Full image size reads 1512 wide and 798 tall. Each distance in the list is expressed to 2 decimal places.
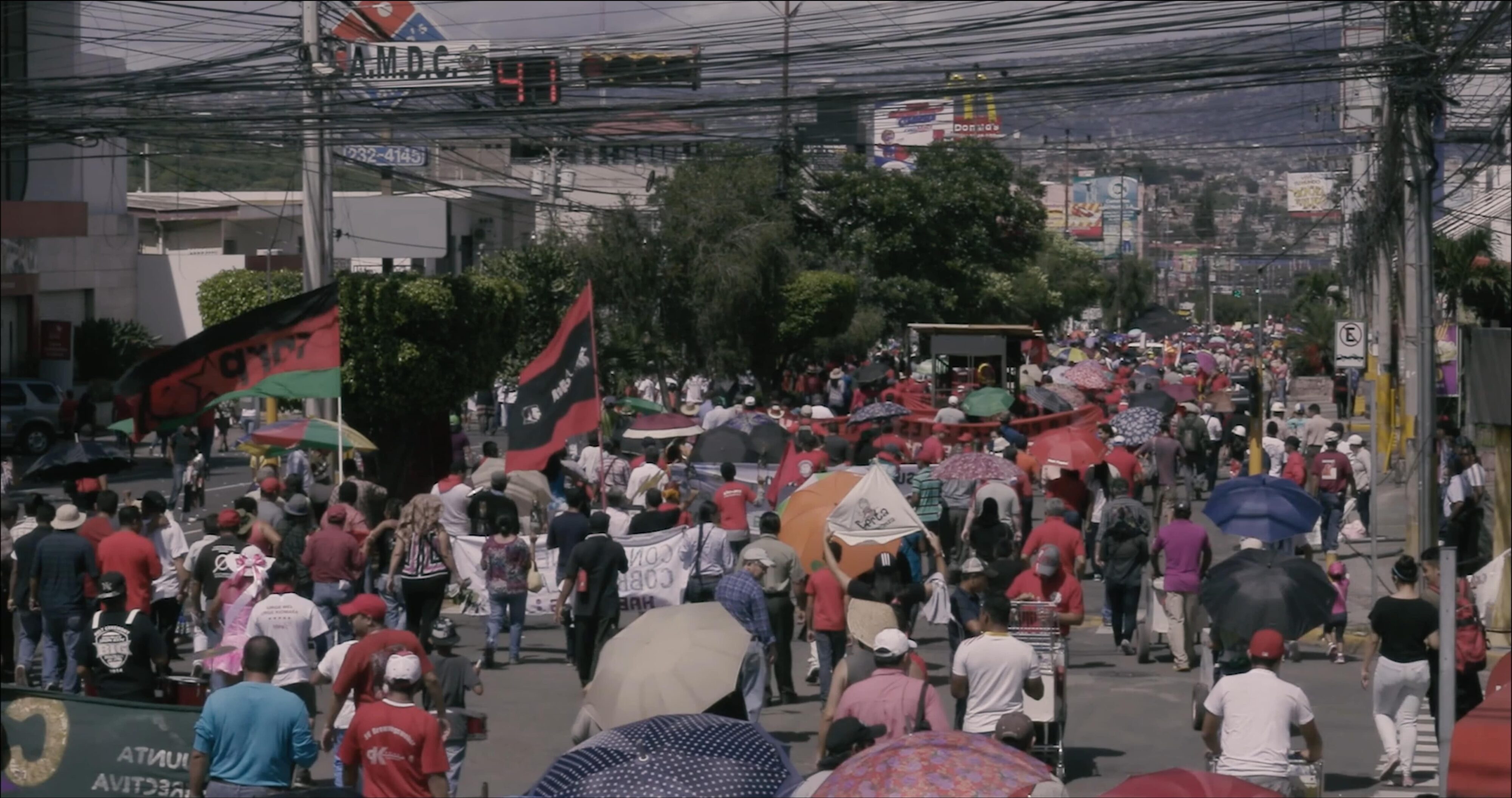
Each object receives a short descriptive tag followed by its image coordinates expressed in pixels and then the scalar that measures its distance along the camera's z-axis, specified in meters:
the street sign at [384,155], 57.28
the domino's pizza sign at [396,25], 35.28
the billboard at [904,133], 36.91
